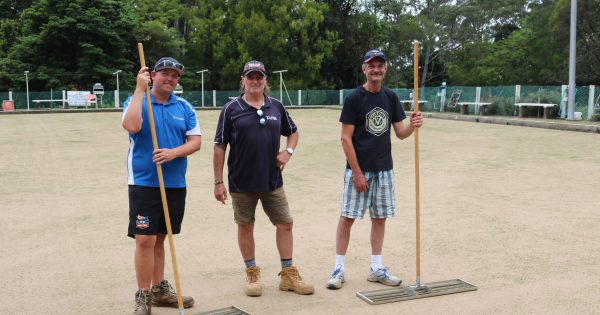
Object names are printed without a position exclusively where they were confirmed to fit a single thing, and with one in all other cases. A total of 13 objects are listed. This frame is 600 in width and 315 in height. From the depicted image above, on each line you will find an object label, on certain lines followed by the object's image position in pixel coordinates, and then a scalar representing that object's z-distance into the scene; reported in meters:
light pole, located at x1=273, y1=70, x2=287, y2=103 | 45.03
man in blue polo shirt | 3.98
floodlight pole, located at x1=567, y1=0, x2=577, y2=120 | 21.77
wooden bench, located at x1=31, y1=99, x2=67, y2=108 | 42.86
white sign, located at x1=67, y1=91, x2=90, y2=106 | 41.38
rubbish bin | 40.44
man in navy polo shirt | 4.43
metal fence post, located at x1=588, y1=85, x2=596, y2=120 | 22.73
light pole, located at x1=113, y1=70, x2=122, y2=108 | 43.61
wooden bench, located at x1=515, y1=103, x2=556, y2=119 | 24.73
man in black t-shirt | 4.66
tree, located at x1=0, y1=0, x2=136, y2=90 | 46.69
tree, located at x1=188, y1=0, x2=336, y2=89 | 49.41
